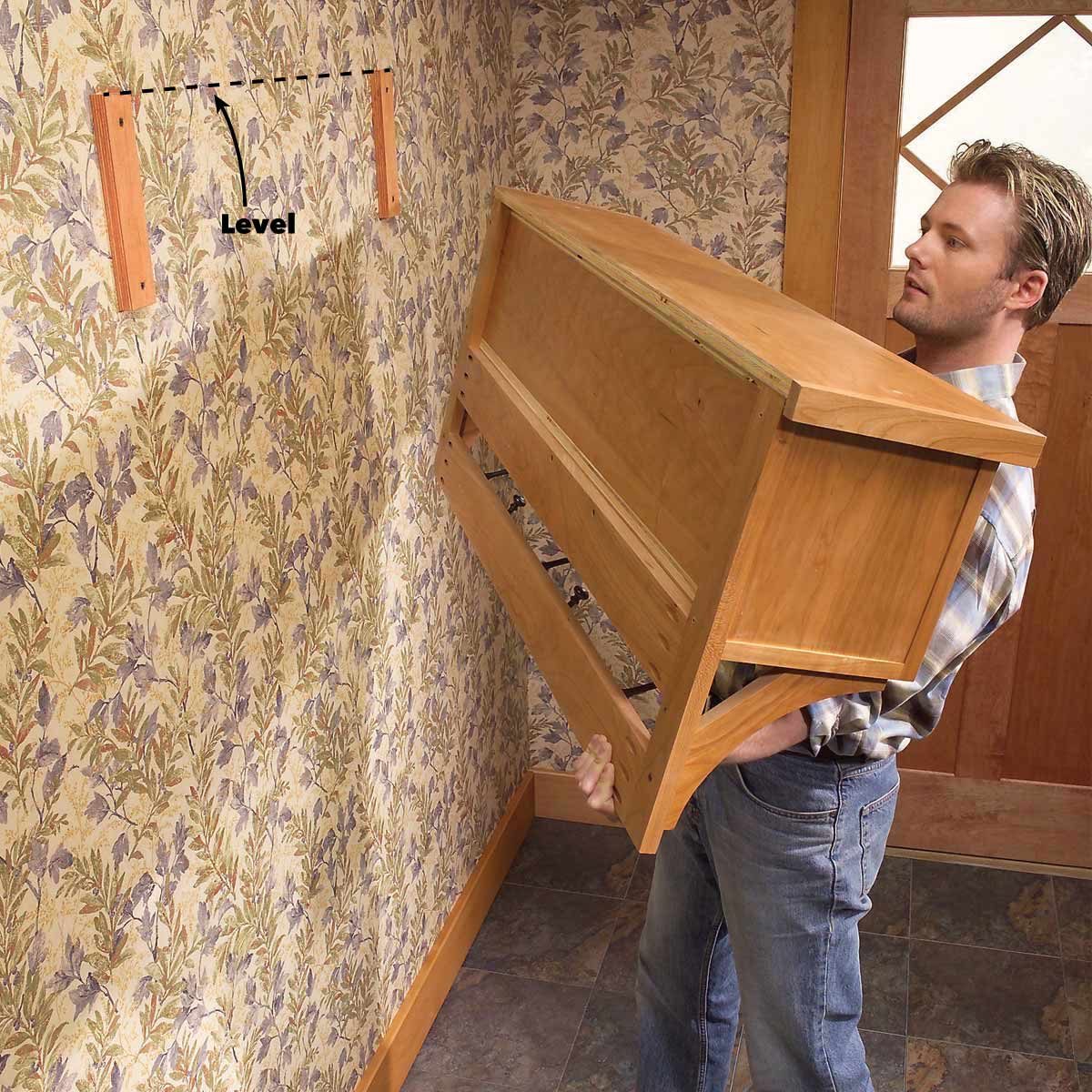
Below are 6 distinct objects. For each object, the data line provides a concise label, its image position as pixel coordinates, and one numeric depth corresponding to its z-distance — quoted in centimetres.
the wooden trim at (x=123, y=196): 120
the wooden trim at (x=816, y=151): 248
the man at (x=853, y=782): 151
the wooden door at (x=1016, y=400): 248
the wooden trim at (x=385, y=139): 189
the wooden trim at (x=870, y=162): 247
